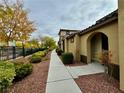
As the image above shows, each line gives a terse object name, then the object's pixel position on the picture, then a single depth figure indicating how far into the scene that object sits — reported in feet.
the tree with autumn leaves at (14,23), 31.75
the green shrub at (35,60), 28.98
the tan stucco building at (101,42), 9.87
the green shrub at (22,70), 14.10
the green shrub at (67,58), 24.31
